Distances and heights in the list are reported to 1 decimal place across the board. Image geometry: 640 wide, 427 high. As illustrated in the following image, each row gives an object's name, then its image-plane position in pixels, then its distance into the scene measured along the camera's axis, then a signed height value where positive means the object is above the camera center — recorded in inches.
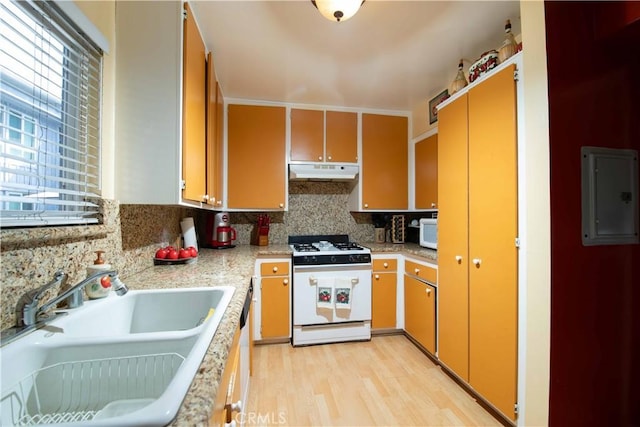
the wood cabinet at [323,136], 105.4 +33.6
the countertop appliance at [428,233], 91.3 -5.9
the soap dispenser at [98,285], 39.5 -10.3
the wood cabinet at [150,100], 48.7 +22.2
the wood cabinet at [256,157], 101.7 +23.7
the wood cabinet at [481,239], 54.5 -5.2
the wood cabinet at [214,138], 70.2 +25.0
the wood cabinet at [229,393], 24.5 -21.1
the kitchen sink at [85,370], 25.2 -16.3
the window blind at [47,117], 29.7 +13.9
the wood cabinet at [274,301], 92.2 -29.9
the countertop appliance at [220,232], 99.0 -5.6
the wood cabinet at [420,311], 82.7 -32.4
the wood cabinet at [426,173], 97.1 +17.5
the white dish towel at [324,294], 92.0 -27.3
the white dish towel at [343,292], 93.0 -26.8
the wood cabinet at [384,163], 110.9 +23.5
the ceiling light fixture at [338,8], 49.4 +40.5
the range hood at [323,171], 102.6 +18.6
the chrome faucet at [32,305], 29.5 -10.0
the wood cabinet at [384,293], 99.0 -29.3
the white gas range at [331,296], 92.7 -28.2
